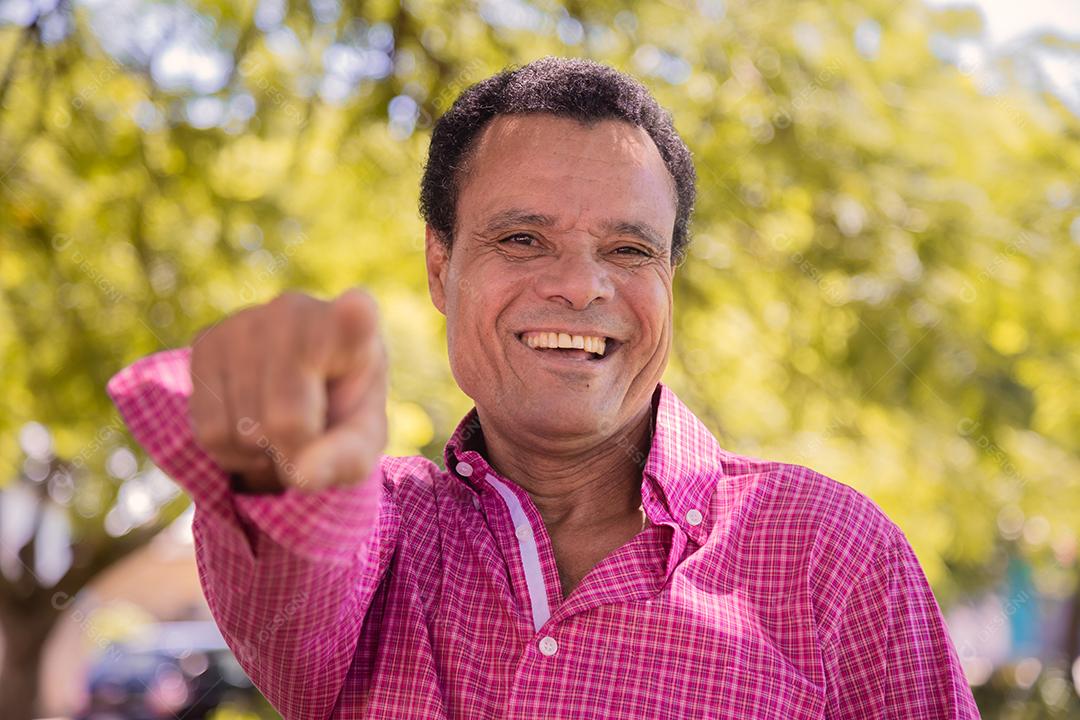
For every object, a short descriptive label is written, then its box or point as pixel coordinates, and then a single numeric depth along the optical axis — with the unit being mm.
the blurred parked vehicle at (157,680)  12680
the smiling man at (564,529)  1548
